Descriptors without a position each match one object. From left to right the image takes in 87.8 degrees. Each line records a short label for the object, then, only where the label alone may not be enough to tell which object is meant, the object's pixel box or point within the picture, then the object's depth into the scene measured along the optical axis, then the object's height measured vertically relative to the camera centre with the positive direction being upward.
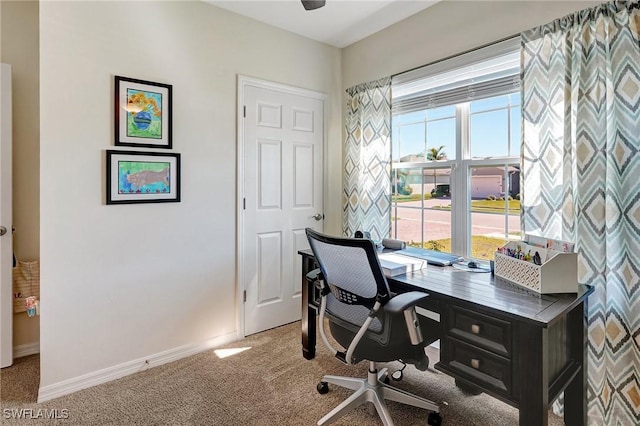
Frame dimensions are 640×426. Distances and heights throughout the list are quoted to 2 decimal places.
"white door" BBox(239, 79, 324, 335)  2.72 +0.14
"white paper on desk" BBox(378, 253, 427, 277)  1.75 -0.30
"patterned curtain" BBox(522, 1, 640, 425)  1.56 +0.18
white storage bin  1.46 -0.28
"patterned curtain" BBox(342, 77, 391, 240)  2.77 +0.44
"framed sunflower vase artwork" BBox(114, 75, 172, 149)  2.12 +0.63
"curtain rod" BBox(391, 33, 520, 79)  2.02 +1.06
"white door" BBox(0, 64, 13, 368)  2.19 -0.08
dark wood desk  1.24 -0.54
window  2.14 +0.42
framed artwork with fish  2.11 +0.21
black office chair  1.43 -0.52
